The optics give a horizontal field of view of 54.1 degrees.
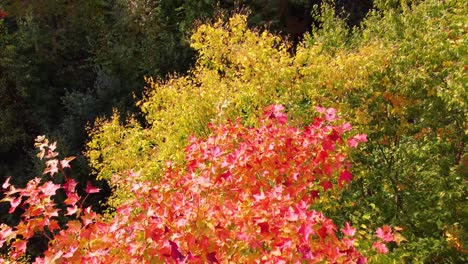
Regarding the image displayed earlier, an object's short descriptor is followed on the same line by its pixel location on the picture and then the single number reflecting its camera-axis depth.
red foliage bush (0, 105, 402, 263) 4.39
